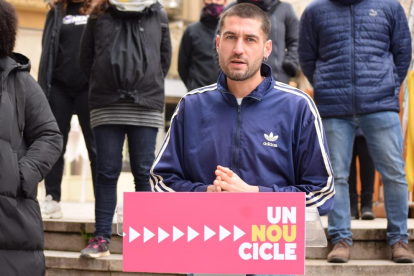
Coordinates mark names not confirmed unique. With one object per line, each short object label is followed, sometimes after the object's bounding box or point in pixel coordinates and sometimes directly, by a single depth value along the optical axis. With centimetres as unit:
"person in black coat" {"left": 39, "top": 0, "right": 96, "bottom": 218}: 584
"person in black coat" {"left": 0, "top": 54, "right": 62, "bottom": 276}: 337
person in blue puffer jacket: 496
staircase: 503
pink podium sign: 234
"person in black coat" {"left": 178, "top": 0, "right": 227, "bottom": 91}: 627
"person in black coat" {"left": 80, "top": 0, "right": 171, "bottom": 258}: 497
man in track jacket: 293
